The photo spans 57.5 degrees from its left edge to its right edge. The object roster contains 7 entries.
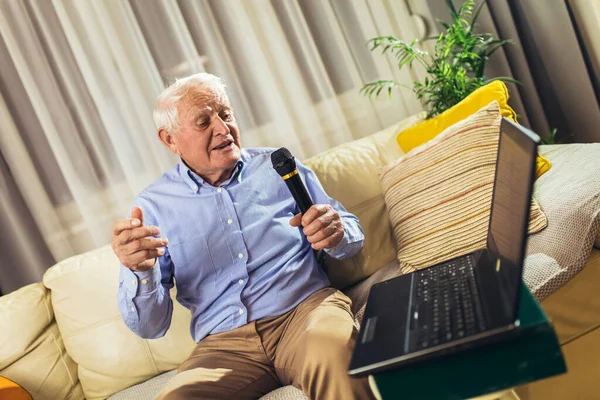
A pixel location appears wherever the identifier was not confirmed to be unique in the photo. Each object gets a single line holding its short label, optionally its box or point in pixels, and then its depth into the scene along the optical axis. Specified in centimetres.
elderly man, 143
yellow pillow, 185
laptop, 87
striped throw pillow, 161
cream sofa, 196
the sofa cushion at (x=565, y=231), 140
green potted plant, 221
